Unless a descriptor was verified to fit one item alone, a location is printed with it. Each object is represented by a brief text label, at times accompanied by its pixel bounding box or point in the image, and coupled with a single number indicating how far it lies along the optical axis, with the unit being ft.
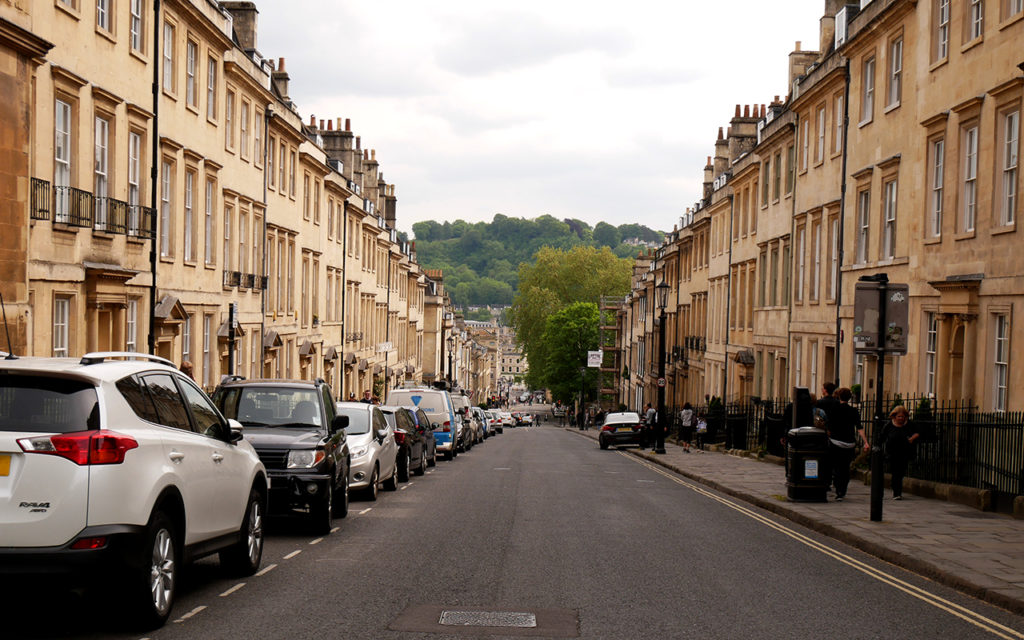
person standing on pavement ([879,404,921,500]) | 57.57
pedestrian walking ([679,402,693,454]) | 130.93
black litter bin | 57.16
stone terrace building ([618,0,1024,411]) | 63.21
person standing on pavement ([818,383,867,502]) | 57.72
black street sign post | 47.75
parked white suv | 22.44
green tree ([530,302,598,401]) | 341.00
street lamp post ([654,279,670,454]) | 114.11
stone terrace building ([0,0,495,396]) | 59.31
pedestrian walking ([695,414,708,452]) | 128.57
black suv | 42.65
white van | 106.42
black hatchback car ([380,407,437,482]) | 71.00
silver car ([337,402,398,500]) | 56.70
